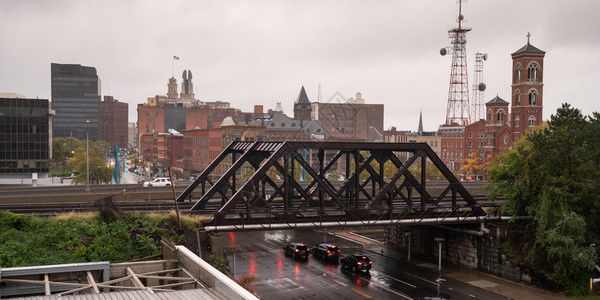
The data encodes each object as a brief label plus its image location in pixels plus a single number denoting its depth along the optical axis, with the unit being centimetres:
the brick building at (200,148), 10913
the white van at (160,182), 7474
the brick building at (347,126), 16008
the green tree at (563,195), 3225
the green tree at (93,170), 8407
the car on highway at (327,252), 4019
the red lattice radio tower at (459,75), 11600
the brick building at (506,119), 10125
